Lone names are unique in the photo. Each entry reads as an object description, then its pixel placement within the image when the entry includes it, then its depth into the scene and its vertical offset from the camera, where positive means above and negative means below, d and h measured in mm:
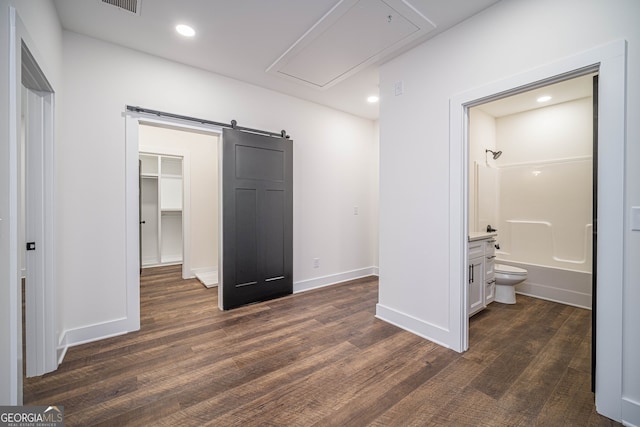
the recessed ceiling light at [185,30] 2243 +1550
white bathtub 3188 -947
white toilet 3213 -852
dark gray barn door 3039 -85
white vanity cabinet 2783 -674
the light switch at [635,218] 1402 -39
